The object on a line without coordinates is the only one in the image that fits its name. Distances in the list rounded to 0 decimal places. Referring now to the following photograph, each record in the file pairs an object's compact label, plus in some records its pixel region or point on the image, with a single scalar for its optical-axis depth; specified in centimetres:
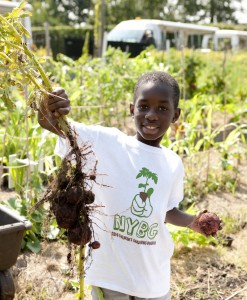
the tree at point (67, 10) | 4222
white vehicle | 1387
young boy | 164
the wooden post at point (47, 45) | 728
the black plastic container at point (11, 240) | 170
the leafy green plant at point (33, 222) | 298
